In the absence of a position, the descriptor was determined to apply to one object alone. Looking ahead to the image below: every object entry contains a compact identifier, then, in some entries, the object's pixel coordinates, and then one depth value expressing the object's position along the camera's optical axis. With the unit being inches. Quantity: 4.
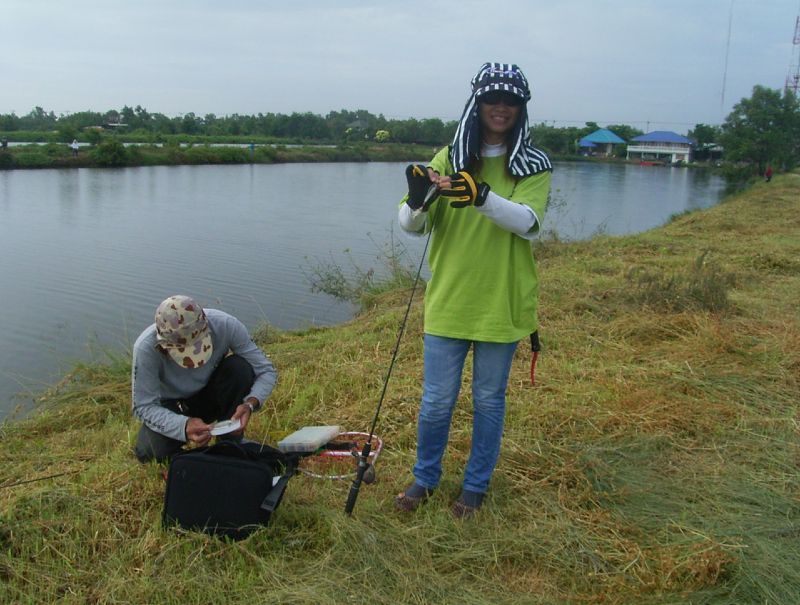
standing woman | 80.4
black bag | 81.6
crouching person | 91.7
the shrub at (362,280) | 301.6
